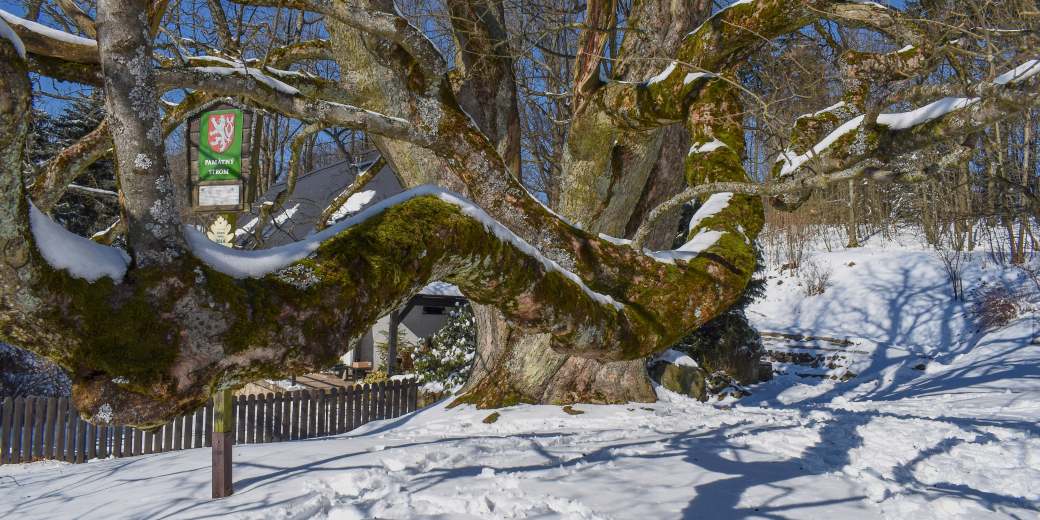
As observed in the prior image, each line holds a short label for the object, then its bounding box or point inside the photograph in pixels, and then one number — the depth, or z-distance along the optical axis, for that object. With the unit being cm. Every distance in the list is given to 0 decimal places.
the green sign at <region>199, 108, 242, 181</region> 621
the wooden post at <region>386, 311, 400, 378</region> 1466
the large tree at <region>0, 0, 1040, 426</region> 234
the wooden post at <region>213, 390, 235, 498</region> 470
